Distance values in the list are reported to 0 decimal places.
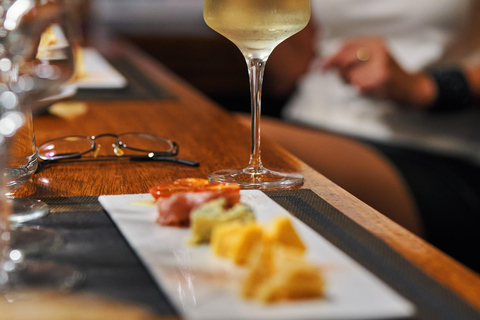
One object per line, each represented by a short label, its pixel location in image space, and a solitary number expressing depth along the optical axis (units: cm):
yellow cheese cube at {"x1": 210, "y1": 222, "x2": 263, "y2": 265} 96
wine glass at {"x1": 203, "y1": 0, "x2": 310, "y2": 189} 117
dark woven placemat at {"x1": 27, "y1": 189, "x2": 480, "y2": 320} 94
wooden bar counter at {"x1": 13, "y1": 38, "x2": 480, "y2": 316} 100
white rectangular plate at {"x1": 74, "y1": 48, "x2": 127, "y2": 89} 169
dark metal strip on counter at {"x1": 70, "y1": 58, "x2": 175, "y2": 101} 161
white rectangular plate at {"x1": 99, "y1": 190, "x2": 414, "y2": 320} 89
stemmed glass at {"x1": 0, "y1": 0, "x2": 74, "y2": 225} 100
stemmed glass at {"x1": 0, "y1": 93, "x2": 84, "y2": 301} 95
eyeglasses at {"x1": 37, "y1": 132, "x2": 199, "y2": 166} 123
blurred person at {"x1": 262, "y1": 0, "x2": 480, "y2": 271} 165
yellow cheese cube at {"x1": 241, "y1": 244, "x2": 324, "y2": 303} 92
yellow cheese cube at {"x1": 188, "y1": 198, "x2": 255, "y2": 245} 100
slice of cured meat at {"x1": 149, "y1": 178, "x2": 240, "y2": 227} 103
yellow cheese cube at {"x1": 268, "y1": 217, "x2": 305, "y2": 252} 96
